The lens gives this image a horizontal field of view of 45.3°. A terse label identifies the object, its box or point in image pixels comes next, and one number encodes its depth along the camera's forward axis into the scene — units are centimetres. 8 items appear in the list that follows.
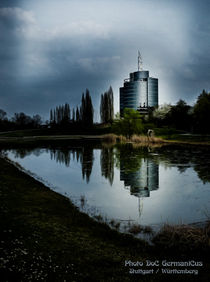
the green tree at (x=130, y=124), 5578
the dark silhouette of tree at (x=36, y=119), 11192
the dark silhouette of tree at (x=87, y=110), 9568
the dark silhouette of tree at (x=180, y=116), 6888
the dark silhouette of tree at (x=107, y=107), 10319
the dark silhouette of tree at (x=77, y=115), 9950
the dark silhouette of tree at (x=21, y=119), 10466
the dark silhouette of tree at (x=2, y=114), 10373
